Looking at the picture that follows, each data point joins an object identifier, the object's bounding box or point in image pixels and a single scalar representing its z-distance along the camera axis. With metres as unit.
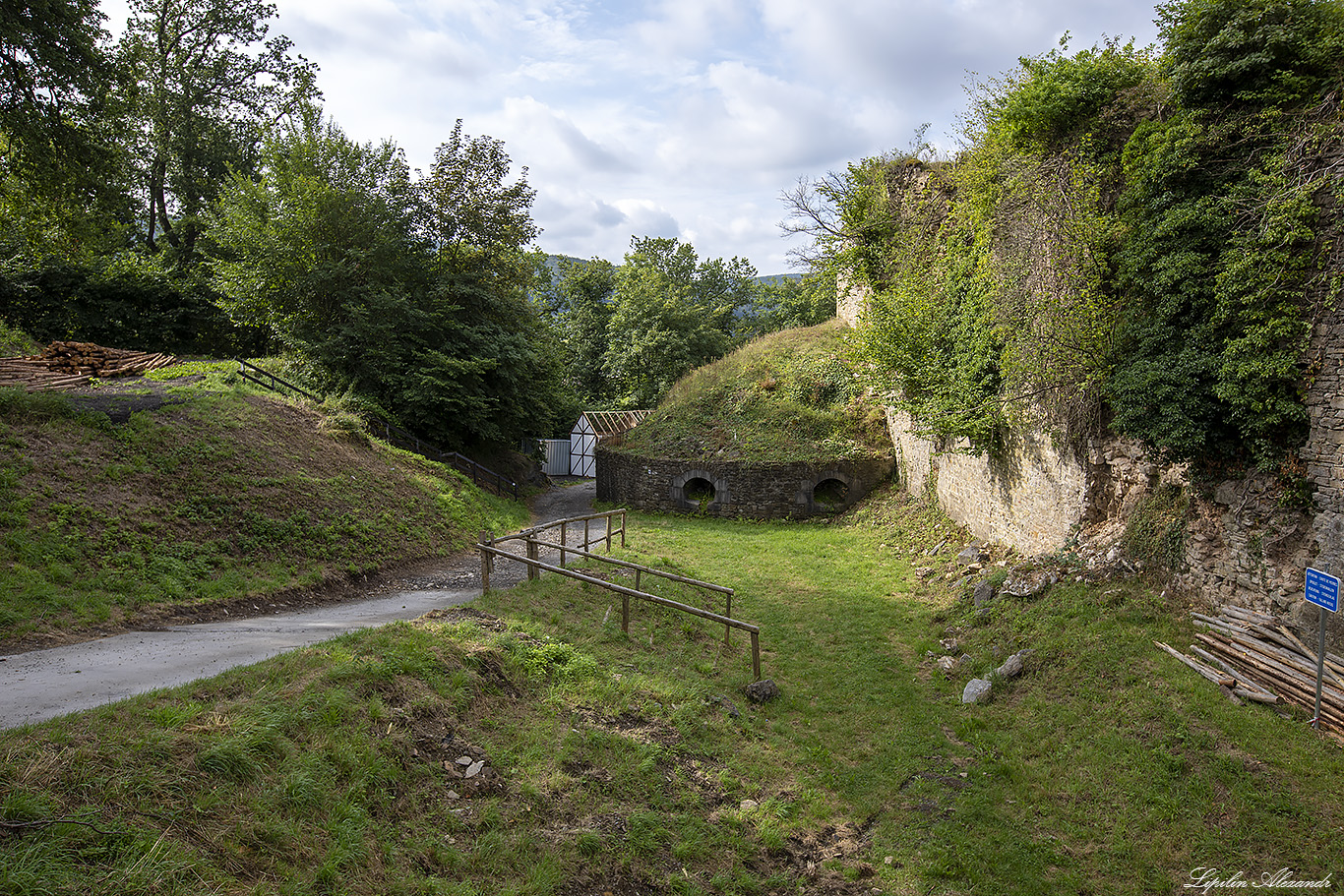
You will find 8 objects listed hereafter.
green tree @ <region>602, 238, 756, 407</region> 33.16
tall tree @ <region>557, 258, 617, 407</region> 38.06
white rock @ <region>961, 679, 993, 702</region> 7.97
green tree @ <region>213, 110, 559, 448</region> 17.42
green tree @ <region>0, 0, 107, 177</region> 9.62
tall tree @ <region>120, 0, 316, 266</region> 23.02
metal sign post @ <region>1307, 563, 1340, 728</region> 5.80
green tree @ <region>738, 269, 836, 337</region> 37.19
